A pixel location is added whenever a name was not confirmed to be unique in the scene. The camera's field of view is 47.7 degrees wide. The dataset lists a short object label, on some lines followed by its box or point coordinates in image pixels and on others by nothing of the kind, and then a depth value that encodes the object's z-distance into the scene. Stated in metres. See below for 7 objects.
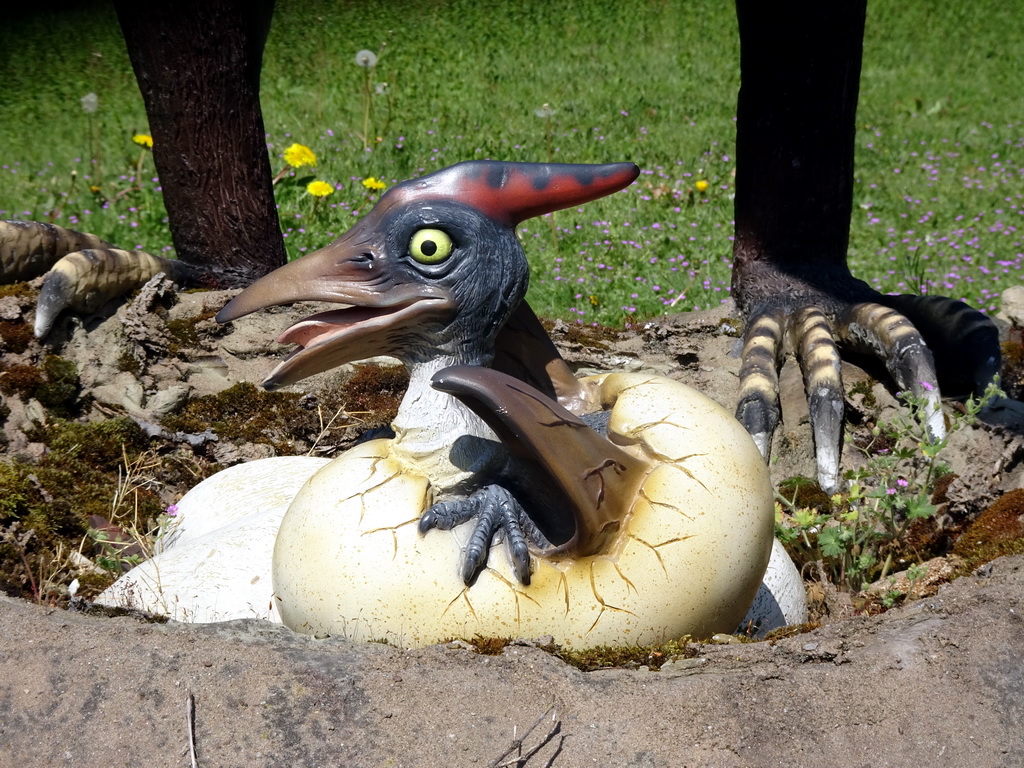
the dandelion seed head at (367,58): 7.90
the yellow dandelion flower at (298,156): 6.08
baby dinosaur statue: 2.26
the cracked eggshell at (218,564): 2.65
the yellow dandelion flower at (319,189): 6.25
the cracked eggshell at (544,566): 2.26
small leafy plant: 2.87
